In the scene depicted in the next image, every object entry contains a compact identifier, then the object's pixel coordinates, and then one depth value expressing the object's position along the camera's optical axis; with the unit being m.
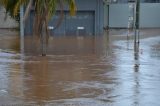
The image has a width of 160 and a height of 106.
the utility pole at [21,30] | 38.50
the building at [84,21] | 48.25
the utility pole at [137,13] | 32.88
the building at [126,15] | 59.12
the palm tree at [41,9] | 23.61
